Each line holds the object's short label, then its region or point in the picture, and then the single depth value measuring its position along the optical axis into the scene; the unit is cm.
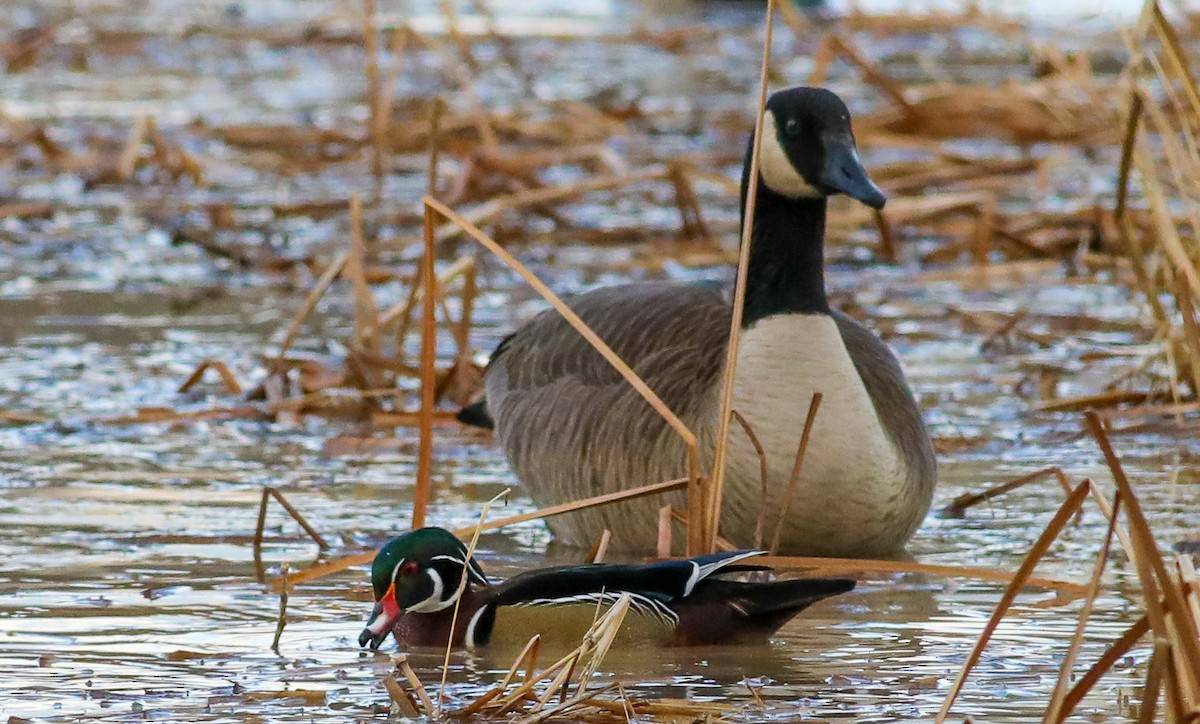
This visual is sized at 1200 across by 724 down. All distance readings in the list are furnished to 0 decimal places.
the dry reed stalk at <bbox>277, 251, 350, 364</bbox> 1428
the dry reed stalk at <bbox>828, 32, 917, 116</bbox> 2214
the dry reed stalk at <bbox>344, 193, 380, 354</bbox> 1427
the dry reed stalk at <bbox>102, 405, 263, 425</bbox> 1406
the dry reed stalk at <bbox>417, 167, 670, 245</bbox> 1861
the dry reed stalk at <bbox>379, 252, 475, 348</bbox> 1410
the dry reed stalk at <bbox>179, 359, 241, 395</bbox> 1471
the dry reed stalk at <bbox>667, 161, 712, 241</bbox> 2080
